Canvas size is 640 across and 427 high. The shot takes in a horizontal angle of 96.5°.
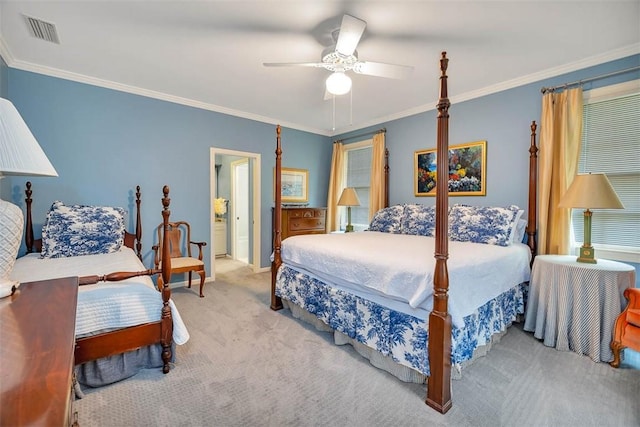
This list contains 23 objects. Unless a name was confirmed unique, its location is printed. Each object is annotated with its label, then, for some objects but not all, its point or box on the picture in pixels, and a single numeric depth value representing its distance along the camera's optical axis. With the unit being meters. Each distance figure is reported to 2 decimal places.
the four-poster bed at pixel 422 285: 1.71
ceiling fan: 2.09
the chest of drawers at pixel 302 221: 4.66
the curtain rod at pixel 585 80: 2.50
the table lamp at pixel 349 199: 4.62
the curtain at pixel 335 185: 5.35
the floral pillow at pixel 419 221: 3.43
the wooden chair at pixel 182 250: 3.57
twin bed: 1.78
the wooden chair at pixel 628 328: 1.94
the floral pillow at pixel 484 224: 2.79
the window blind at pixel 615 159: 2.56
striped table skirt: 2.15
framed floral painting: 3.51
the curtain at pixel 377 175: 4.53
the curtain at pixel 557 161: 2.76
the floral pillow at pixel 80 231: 2.72
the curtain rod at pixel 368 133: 4.56
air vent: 2.22
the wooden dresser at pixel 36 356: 0.49
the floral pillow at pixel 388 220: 3.75
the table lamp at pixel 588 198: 2.25
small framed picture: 5.09
